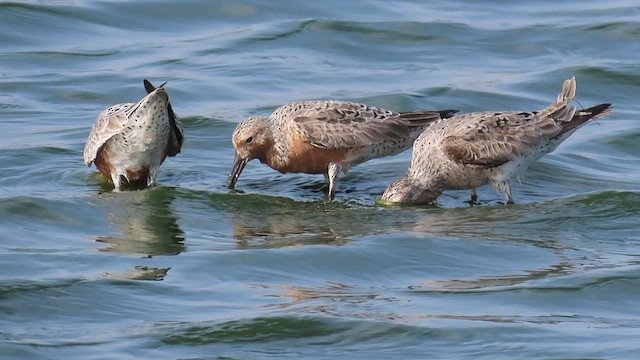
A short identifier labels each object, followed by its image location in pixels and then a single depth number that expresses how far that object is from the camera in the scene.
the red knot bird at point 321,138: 13.83
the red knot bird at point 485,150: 13.30
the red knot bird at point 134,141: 13.51
